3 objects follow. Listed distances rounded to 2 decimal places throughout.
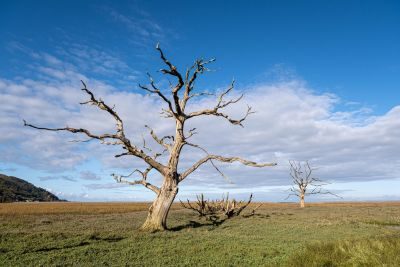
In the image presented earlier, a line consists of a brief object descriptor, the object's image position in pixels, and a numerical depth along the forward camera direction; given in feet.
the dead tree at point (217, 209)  108.17
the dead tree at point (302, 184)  237.92
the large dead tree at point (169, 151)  76.18
